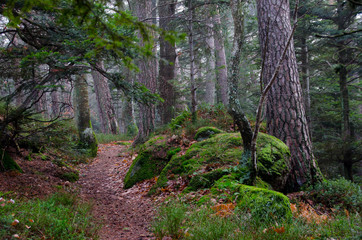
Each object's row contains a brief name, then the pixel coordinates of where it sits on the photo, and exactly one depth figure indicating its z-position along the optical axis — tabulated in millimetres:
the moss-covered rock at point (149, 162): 6383
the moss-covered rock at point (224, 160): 4711
